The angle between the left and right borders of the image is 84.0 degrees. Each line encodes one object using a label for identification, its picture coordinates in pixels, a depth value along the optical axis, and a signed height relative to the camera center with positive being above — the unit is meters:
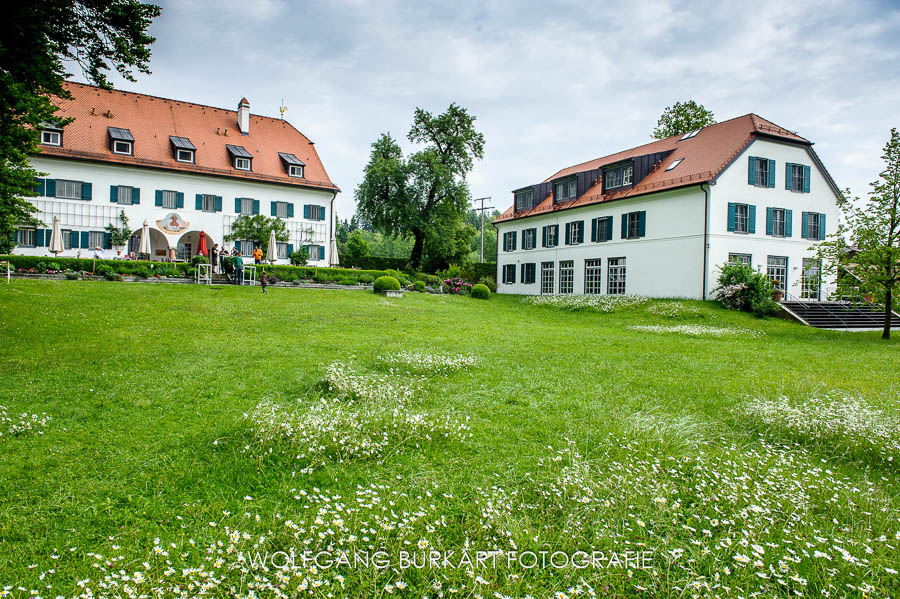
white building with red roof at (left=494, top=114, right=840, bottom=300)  25.62 +4.40
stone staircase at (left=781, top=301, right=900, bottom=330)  22.75 -0.98
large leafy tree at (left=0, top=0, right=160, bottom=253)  8.48 +4.29
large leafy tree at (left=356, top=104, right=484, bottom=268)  38.41 +8.11
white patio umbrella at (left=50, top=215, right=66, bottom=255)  23.08 +1.89
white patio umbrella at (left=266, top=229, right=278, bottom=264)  26.94 +1.82
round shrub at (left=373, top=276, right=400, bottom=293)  24.61 +0.13
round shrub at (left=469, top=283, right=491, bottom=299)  29.95 -0.22
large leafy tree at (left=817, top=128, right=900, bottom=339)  17.39 +1.86
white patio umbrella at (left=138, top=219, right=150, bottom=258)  29.60 +2.51
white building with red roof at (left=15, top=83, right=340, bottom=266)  30.22 +7.17
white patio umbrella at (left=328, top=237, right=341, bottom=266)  33.01 +2.02
